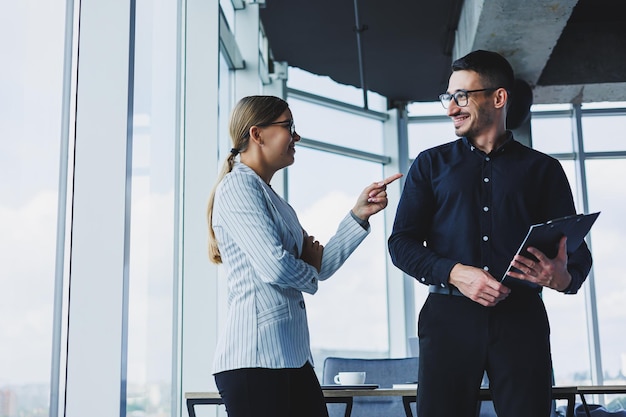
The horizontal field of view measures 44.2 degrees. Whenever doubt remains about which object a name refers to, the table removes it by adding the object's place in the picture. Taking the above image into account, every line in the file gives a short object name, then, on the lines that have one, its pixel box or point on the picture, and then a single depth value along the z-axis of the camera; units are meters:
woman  1.83
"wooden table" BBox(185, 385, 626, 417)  2.54
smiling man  2.08
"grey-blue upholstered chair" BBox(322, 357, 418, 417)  3.97
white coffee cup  3.12
